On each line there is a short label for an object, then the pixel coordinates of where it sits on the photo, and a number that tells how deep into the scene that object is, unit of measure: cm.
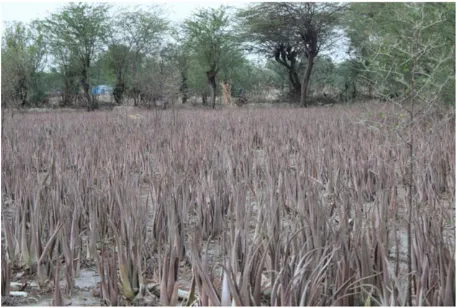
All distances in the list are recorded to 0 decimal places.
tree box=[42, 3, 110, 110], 2244
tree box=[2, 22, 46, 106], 1903
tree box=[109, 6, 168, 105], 2389
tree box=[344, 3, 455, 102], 794
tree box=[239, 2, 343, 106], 2238
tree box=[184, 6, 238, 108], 2481
